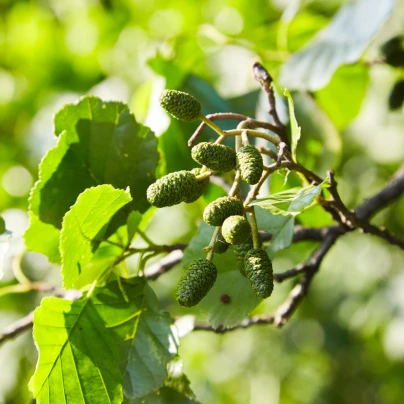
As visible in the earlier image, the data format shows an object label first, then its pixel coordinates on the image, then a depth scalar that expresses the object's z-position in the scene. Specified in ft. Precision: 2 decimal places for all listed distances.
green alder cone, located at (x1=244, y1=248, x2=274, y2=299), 2.37
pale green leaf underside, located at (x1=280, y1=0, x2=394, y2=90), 2.90
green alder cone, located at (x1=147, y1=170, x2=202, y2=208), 2.39
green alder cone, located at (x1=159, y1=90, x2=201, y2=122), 2.41
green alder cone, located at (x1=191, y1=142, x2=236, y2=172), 2.37
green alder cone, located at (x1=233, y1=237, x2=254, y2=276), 2.44
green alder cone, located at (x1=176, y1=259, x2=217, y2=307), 2.39
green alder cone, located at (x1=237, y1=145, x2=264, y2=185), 2.34
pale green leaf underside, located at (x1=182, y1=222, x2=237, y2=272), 2.58
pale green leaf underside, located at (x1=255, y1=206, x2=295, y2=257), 2.59
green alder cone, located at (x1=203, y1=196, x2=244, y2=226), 2.38
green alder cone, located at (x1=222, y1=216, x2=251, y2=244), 2.35
